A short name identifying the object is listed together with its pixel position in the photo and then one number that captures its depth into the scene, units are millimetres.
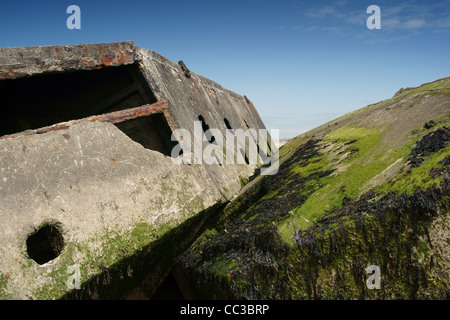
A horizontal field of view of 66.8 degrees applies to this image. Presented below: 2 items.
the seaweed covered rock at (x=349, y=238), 2746
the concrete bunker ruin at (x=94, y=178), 2805
